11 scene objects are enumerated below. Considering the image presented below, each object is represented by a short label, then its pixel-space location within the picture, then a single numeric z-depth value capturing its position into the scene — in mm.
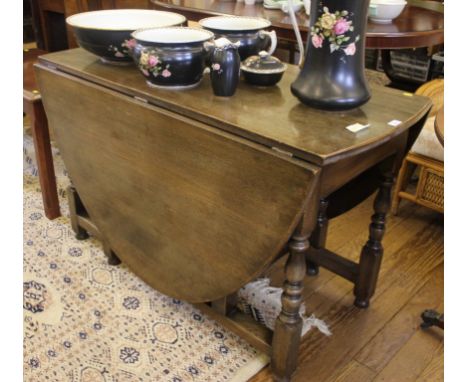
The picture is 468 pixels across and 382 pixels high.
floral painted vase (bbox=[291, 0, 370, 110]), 970
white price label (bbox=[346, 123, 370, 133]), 999
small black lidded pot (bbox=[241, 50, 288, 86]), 1197
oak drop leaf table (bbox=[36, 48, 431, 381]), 986
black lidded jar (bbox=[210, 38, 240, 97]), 1086
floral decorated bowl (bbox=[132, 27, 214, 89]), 1123
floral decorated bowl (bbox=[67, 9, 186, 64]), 1284
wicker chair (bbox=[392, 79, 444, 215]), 1787
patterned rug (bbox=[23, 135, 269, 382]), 1302
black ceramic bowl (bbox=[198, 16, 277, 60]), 1261
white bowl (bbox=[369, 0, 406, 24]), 1936
